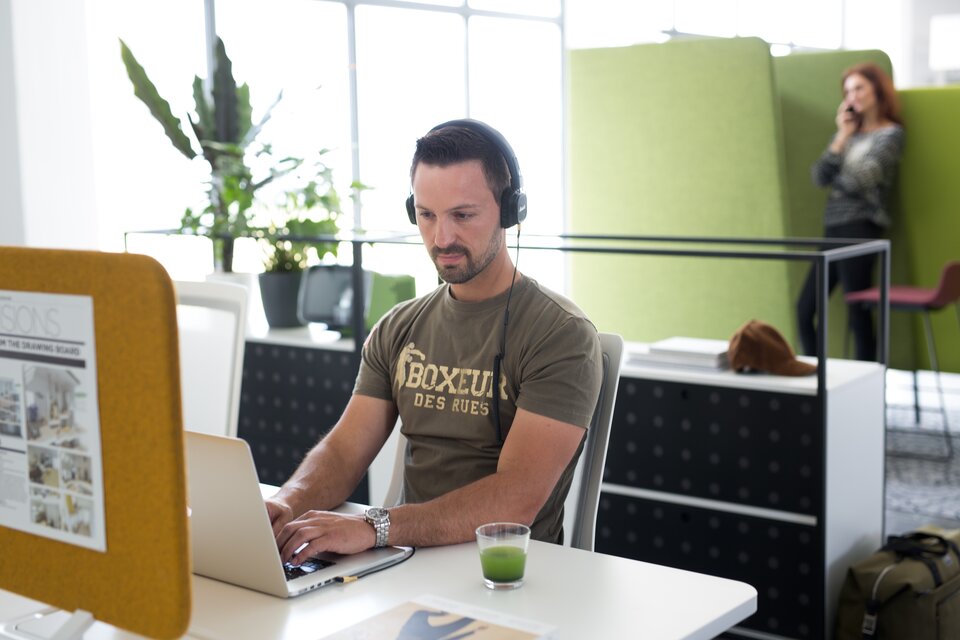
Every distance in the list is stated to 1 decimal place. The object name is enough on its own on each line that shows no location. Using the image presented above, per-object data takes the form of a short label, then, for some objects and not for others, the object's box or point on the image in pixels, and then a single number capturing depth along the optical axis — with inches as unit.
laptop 48.4
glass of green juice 51.4
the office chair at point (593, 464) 67.8
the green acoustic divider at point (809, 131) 203.0
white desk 47.4
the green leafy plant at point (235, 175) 139.0
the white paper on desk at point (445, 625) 44.5
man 64.8
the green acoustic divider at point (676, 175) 193.8
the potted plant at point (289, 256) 137.4
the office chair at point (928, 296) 175.5
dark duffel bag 95.6
